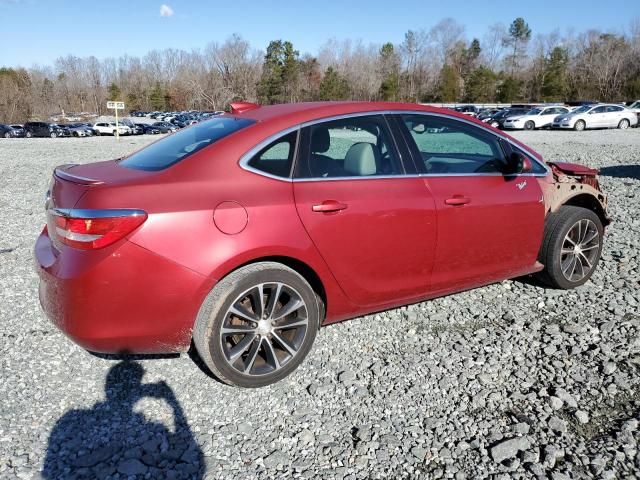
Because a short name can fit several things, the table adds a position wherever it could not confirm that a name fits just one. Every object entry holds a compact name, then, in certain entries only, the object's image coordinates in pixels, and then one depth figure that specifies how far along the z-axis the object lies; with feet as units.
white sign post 95.55
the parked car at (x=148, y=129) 155.31
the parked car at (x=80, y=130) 156.25
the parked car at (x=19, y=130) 146.98
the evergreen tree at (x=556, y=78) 269.23
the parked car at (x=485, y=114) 132.63
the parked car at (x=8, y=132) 144.56
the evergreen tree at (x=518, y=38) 344.28
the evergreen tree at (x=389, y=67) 303.27
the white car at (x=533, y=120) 111.55
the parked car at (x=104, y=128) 161.17
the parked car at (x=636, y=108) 108.43
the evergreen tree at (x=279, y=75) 301.43
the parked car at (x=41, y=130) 149.69
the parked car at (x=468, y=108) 176.39
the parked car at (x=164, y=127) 157.66
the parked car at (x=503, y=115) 115.24
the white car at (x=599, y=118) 101.86
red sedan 8.92
